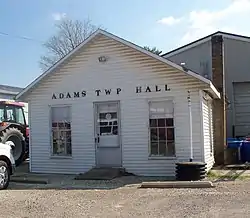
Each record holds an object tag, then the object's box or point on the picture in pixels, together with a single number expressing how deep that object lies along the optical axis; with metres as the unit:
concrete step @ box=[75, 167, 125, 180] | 14.31
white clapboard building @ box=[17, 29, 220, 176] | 14.67
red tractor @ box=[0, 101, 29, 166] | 18.69
